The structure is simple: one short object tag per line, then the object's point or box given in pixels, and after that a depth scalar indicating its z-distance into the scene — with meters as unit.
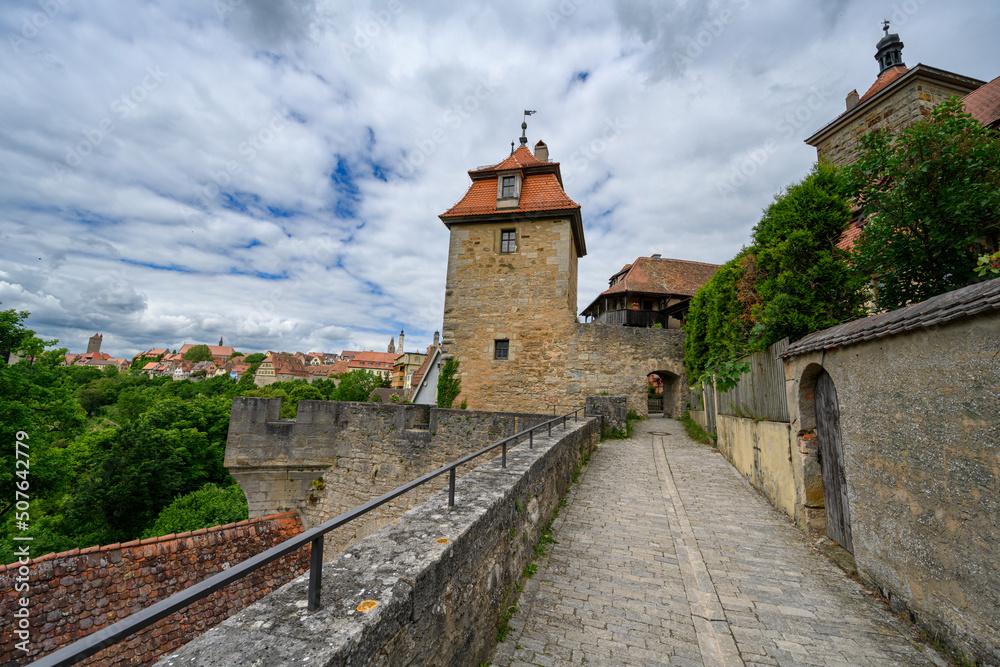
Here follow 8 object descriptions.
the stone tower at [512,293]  14.75
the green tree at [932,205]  4.97
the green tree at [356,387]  52.38
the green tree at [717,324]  9.41
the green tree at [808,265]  6.16
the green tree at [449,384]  14.99
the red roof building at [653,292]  21.23
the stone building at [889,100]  13.52
